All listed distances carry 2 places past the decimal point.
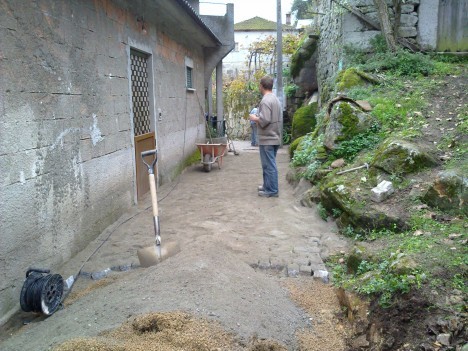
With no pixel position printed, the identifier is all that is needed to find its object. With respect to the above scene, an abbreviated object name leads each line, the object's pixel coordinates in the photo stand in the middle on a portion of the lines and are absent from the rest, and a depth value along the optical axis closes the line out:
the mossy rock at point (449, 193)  3.79
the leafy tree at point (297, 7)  31.23
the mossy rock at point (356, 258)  3.46
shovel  3.57
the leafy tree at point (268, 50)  18.91
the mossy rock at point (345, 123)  5.74
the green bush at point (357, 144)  5.51
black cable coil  2.87
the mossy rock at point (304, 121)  11.48
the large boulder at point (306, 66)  13.08
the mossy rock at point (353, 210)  4.04
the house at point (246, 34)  30.84
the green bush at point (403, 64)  7.46
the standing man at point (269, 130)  6.10
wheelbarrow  9.05
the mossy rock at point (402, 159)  4.57
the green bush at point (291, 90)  14.89
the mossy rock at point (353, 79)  7.11
